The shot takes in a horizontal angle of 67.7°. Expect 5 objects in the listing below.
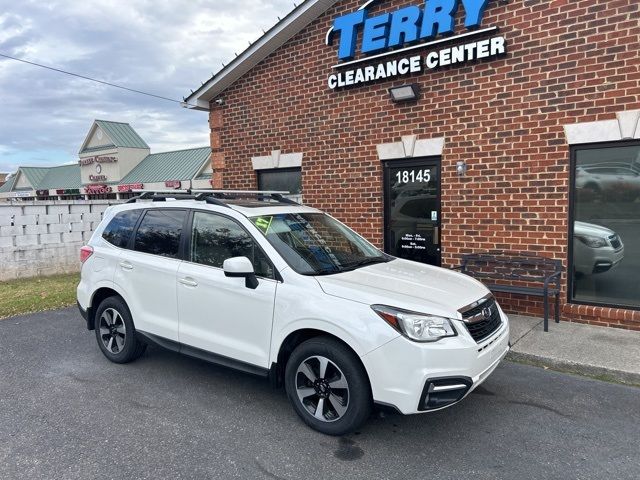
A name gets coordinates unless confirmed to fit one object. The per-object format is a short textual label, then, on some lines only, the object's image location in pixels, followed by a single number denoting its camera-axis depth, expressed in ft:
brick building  18.24
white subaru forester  10.43
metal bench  18.75
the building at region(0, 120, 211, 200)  121.39
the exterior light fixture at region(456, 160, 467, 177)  21.27
